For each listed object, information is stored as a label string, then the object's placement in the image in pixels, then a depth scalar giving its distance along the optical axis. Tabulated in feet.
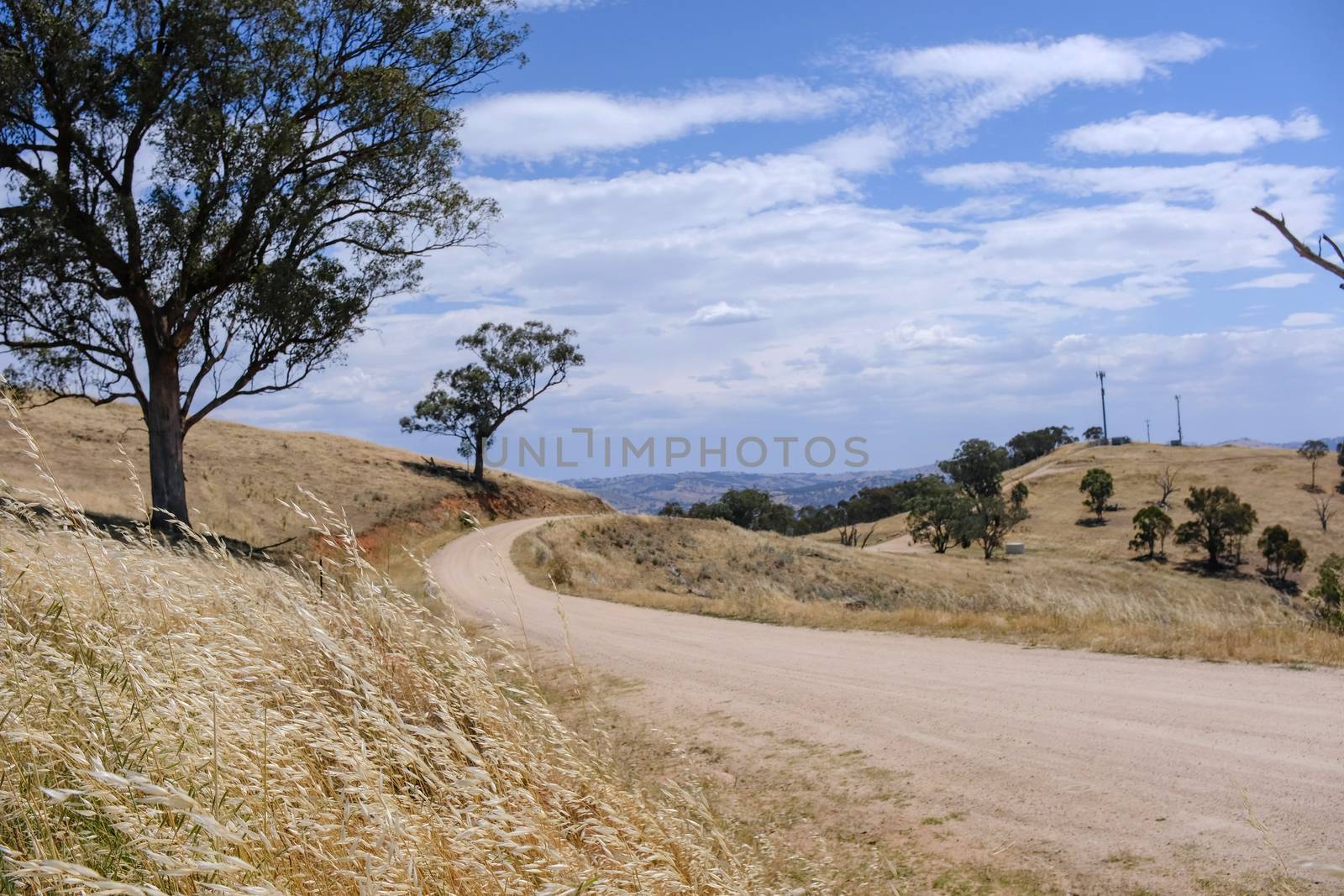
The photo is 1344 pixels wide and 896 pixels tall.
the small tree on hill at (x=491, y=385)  215.31
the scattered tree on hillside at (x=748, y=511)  280.98
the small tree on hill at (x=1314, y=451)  320.29
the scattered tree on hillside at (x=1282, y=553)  209.56
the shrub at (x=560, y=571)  82.89
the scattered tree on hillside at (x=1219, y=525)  224.12
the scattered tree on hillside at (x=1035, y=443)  495.82
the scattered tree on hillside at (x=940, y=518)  237.66
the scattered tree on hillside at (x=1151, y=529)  233.76
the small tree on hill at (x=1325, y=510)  253.85
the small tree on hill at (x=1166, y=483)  298.21
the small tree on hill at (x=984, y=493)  234.99
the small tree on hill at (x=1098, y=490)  285.43
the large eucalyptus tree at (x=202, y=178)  64.85
